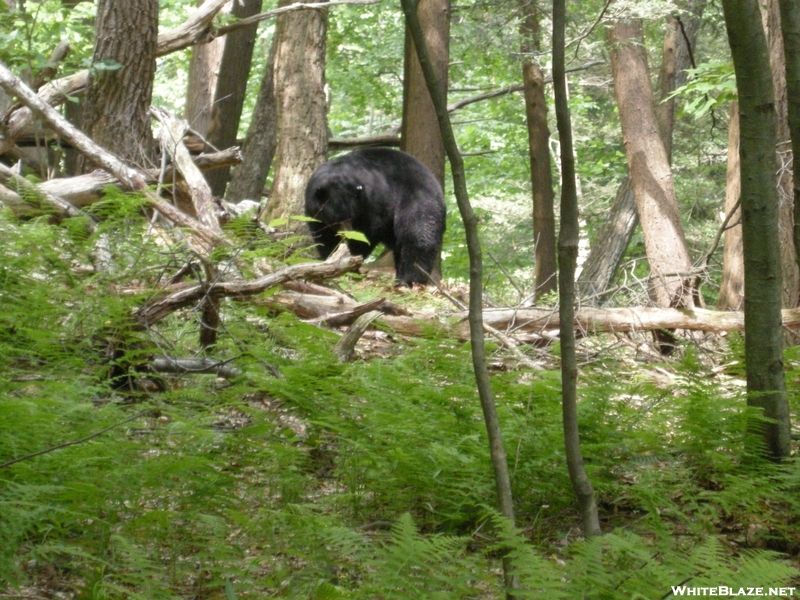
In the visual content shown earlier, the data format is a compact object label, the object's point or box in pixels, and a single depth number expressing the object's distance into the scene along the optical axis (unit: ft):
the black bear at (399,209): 64.95
